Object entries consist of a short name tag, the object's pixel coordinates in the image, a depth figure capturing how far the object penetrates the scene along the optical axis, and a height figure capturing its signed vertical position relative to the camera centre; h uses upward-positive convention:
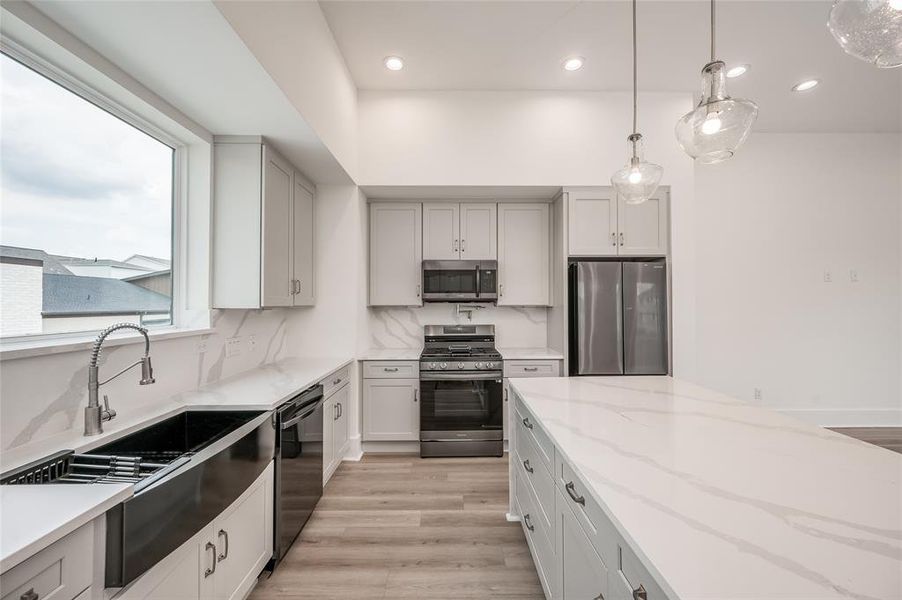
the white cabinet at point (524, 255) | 3.72 +0.55
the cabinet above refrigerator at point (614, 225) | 3.29 +0.74
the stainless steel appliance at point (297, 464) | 1.93 -0.86
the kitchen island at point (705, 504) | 0.67 -0.45
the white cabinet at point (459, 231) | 3.71 +0.78
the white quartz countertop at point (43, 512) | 0.77 -0.47
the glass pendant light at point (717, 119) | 1.43 +0.73
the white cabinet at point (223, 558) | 1.18 -0.91
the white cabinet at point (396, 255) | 3.70 +0.54
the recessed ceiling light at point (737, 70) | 2.99 +1.91
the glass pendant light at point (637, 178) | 1.91 +0.67
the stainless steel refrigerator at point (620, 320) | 3.19 -0.08
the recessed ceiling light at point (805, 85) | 3.21 +1.93
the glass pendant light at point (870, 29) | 0.91 +0.70
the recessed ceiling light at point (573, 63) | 2.89 +1.91
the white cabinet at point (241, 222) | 2.38 +0.56
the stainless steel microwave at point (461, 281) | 3.57 +0.28
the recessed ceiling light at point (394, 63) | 2.89 +1.91
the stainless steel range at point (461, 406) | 3.28 -0.82
